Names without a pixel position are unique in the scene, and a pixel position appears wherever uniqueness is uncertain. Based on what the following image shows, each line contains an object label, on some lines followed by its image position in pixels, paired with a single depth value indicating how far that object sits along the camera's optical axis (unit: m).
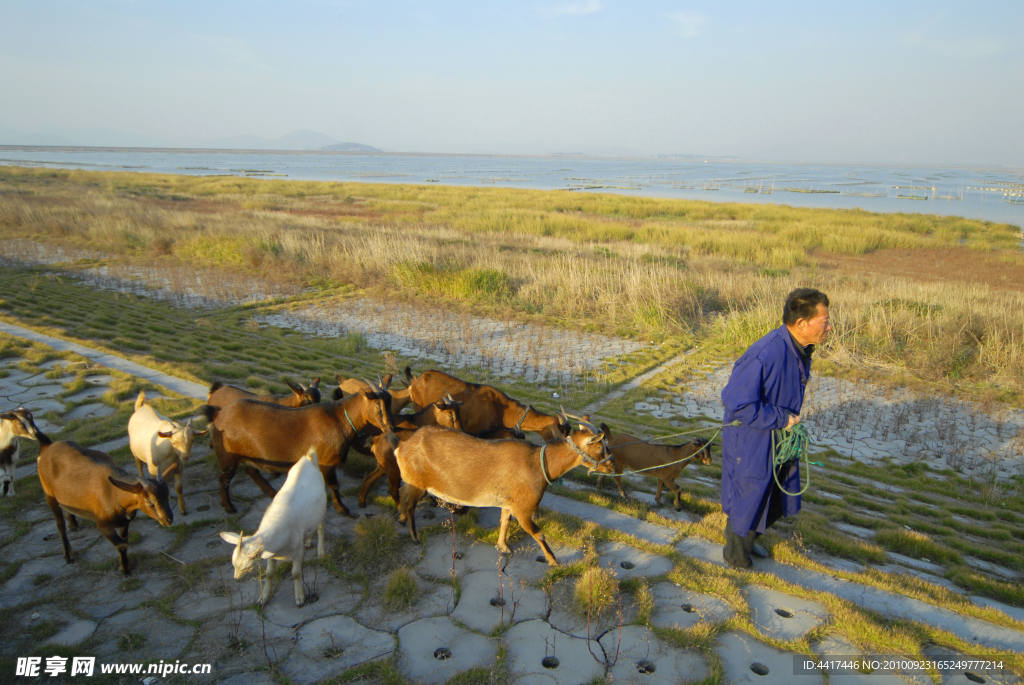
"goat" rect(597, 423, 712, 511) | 6.04
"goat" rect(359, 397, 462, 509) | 5.29
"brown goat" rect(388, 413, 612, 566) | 4.67
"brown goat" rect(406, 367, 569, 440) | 6.25
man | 4.55
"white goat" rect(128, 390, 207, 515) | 5.15
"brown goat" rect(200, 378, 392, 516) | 5.15
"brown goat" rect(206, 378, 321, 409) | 6.12
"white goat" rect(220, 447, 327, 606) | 3.79
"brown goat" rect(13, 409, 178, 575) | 4.14
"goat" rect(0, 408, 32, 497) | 5.27
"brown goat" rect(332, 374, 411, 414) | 6.35
